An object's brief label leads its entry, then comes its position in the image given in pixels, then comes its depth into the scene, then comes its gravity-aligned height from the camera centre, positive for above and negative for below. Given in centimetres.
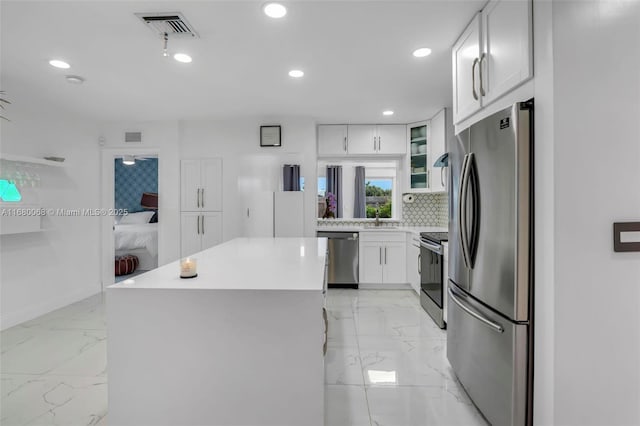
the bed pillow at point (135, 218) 673 -12
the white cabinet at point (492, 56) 158 +90
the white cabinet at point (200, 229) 477 -24
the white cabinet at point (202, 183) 475 +42
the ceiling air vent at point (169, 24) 213 +127
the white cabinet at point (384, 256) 471 -63
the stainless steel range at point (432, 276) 321 -68
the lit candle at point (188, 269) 163 -29
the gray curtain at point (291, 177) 466 +50
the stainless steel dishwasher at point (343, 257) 476 -65
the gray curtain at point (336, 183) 528 +47
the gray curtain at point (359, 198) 529 +22
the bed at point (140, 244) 571 -55
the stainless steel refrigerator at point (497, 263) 150 -26
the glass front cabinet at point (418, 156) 457 +79
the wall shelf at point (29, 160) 321 +55
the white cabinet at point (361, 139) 490 +109
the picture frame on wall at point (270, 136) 461 +107
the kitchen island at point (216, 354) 142 -62
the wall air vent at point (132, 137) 475 +109
